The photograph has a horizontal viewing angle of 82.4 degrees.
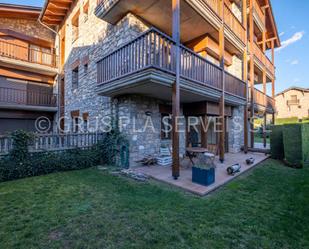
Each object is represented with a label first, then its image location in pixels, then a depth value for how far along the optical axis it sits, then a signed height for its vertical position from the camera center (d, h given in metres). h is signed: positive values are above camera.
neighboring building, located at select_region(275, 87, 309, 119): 27.30 +4.03
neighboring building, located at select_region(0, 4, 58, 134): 10.89 +4.07
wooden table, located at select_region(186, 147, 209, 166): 5.89 -0.75
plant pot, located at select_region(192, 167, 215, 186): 4.72 -1.30
